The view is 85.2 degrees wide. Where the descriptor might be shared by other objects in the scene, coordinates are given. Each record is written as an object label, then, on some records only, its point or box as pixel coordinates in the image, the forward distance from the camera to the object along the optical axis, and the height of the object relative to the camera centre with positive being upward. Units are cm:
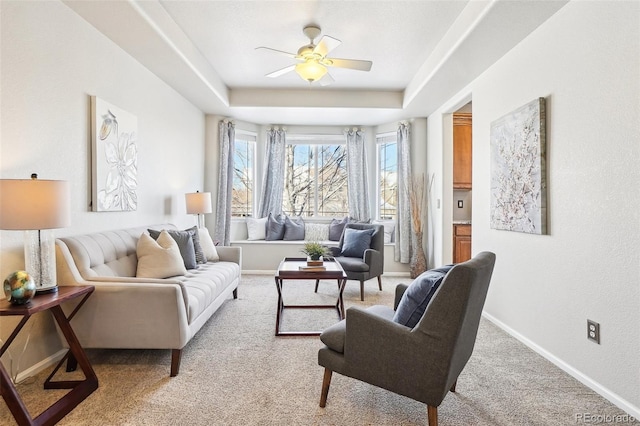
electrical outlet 213 -76
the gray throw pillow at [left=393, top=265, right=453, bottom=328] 174 -45
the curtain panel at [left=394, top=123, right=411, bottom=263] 554 +8
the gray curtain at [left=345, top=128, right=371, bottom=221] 611 +59
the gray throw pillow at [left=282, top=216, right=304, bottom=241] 600 -34
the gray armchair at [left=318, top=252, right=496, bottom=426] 158 -66
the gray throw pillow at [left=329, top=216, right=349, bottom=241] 593 -32
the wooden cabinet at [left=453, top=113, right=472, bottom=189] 514 +86
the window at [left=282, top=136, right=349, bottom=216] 646 +59
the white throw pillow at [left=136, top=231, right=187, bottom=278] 295 -42
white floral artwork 288 +48
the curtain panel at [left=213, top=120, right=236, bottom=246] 561 +34
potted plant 350 -42
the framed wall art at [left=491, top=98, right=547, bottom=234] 263 +32
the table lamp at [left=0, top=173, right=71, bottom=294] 187 -2
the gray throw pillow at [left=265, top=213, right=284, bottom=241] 596 -32
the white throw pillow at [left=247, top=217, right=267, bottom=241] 600 -32
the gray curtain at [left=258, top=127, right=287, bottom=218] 615 +65
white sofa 228 -65
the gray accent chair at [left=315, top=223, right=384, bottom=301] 425 -65
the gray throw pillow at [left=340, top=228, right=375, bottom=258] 461 -44
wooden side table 165 -87
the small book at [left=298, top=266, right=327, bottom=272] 328 -56
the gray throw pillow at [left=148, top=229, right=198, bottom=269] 340 -34
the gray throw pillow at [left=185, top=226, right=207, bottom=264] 378 -40
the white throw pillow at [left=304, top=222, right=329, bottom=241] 604 -38
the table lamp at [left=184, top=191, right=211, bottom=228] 453 +10
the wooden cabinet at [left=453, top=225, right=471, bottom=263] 491 -45
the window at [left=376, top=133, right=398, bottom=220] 618 +61
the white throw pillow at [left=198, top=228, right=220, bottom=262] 401 -43
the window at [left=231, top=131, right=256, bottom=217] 623 +61
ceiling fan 304 +136
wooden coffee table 310 -60
